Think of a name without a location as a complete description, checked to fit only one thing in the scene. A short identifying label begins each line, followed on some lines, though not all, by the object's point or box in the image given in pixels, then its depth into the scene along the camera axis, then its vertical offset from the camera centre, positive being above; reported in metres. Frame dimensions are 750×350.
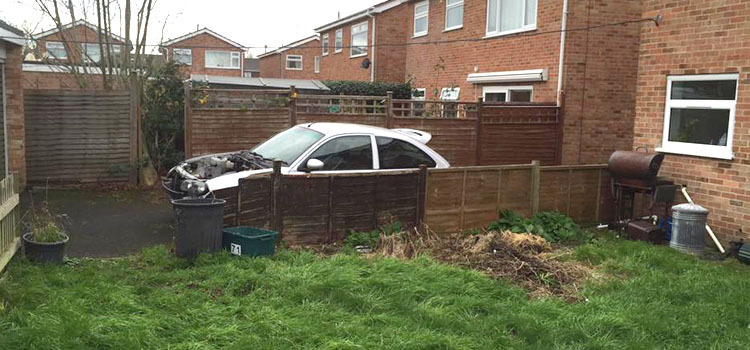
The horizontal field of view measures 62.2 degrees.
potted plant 6.28 -1.45
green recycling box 6.79 -1.51
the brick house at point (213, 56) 44.19 +3.46
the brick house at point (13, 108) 10.98 -0.19
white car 8.21 -0.70
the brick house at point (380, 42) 25.41 +2.82
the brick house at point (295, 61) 41.38 +3.28
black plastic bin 6.57 -1.30
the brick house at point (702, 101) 8.57 +0.27
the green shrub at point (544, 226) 8.96 -1.64
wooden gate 5.70 -1.20
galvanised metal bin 8.35 -1.47
